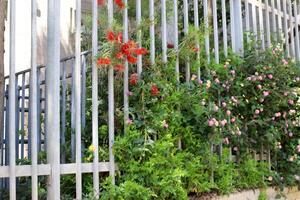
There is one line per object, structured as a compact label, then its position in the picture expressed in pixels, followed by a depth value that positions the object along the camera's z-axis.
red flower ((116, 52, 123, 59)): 3.55
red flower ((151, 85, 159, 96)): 3.74
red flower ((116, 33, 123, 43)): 3.56
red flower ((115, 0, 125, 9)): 3.74
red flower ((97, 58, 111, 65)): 3.47
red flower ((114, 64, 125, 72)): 3.61
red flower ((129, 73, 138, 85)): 3.77
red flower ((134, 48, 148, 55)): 3.67
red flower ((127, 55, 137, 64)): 3.62
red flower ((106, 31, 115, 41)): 3.52
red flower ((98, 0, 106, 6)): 3.65
